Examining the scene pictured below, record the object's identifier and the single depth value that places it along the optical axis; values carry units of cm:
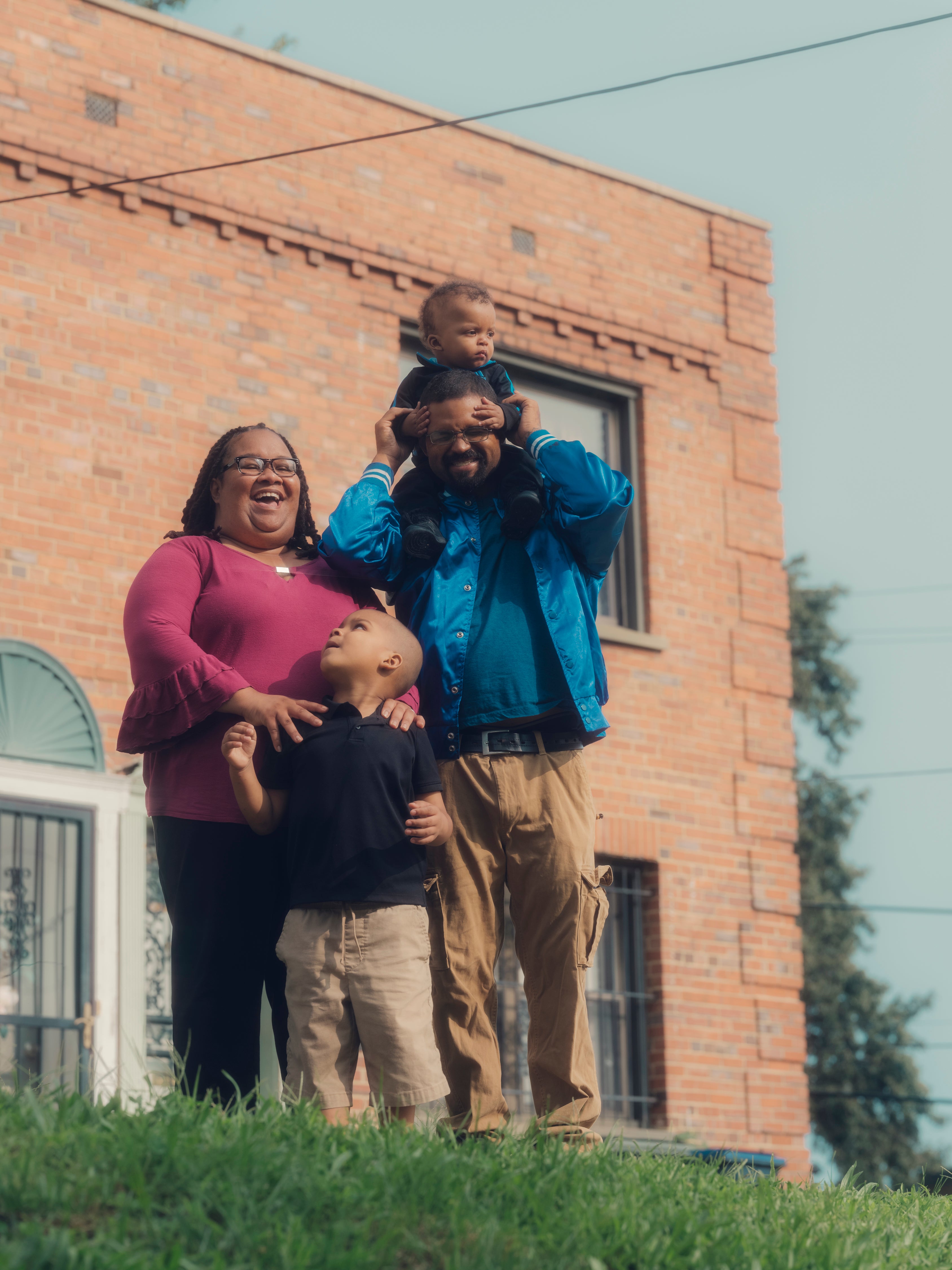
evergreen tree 2256
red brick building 897
